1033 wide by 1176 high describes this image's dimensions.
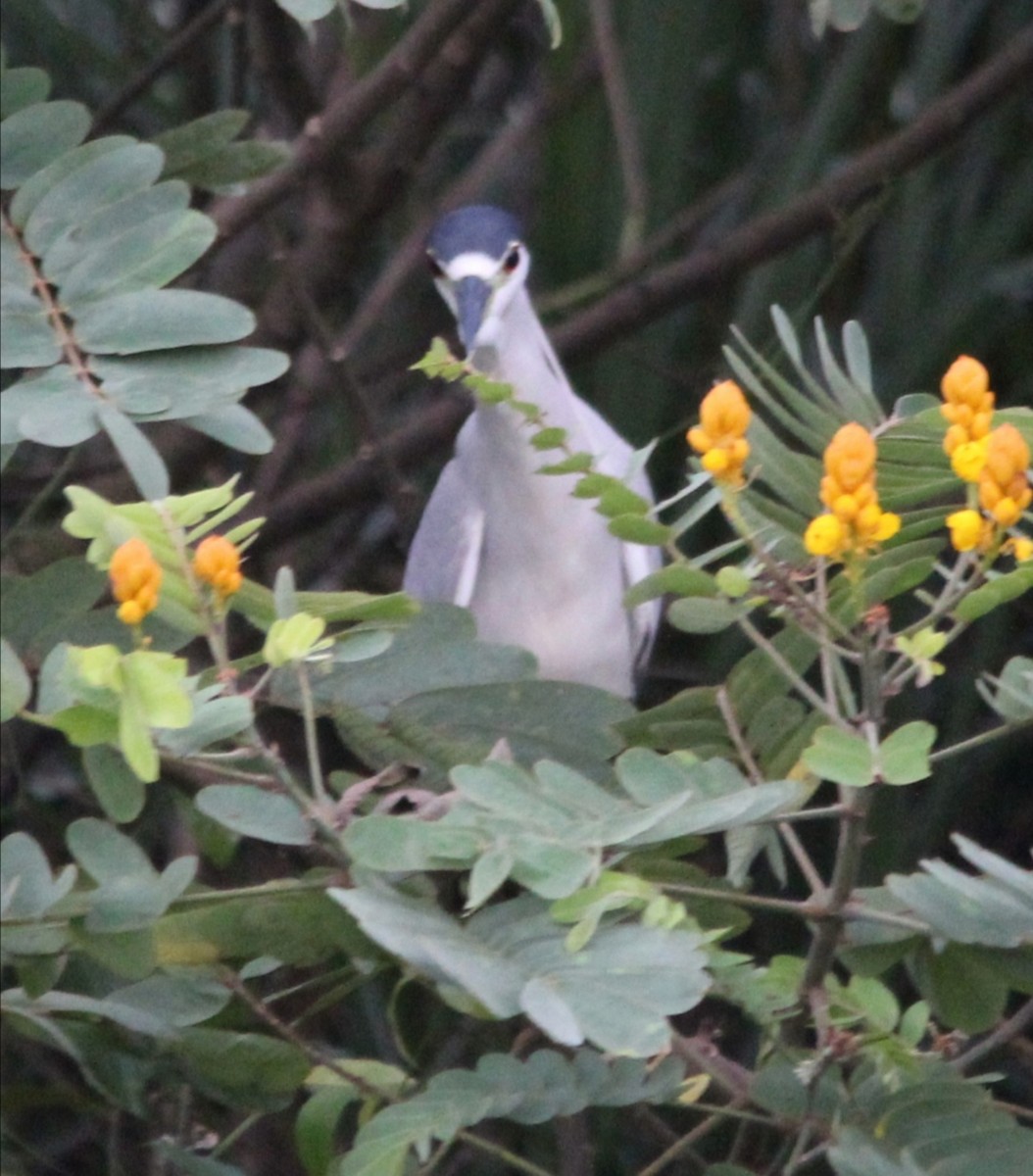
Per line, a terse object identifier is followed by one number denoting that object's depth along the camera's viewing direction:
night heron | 12.81
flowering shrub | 11.85
